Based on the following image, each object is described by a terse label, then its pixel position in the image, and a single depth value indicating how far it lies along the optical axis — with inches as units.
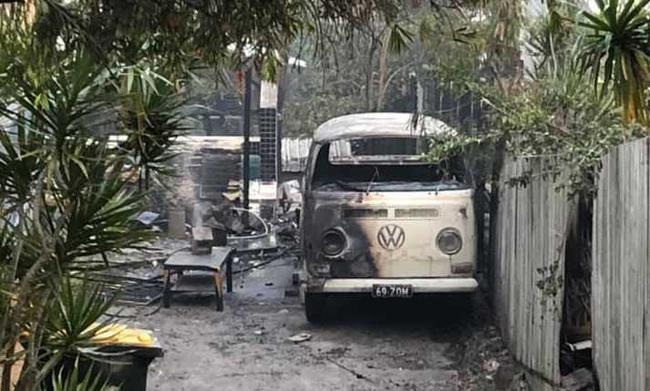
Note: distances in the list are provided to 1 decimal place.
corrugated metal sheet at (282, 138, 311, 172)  821.9
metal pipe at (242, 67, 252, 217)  705.6
